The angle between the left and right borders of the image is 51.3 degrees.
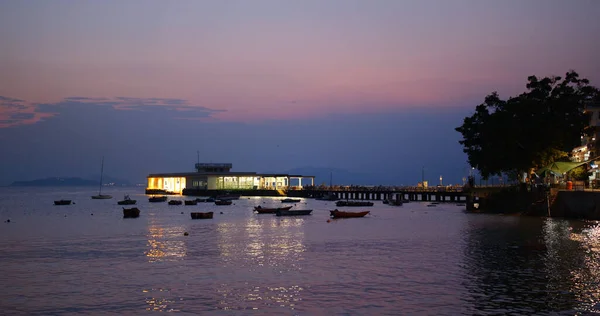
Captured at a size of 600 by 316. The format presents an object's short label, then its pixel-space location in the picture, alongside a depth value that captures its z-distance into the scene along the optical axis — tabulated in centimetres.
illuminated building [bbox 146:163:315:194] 19404
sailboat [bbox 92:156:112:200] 18636
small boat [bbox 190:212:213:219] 8612
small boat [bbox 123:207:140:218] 9019
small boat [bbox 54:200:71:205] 13700
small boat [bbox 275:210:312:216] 9062
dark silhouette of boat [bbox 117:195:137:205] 13062
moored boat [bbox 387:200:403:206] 12912
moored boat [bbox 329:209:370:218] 8538
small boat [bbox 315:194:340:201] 16023
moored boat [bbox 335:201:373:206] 12058
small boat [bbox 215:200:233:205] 12686
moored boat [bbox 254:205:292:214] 9575
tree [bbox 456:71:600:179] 8706
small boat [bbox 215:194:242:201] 15909
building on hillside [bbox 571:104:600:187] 8307
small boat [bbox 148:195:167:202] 14680
